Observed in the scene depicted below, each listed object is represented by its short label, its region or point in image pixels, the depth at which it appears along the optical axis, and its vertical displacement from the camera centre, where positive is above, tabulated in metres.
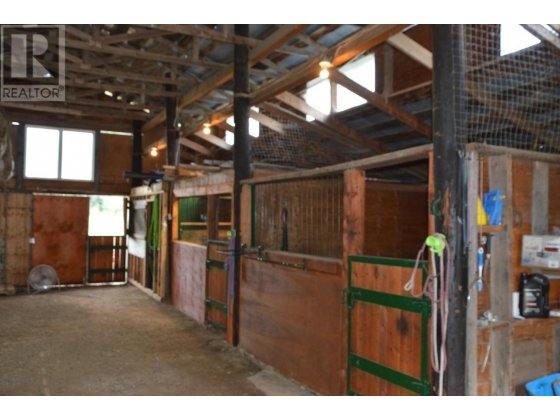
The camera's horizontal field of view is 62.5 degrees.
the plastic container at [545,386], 2.68 -0.99
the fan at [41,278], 8.46 -1.18
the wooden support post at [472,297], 2.55 -0.43
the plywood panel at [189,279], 6.32 -0.94
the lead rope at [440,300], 2.50 -0.45
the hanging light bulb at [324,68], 4.12 +1.35
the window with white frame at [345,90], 6.45 +1.96
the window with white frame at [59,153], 9.27 +1.26
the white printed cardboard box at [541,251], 2.62 -0.18
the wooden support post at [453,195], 2.51 +0.13
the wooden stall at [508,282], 2.57 -0.38
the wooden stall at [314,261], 3.41 -0.41
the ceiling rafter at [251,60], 4.73 +1.89
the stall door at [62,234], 8.98 -0.39
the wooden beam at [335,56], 3.61 +1.44
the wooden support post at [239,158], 5.13 +0.65
